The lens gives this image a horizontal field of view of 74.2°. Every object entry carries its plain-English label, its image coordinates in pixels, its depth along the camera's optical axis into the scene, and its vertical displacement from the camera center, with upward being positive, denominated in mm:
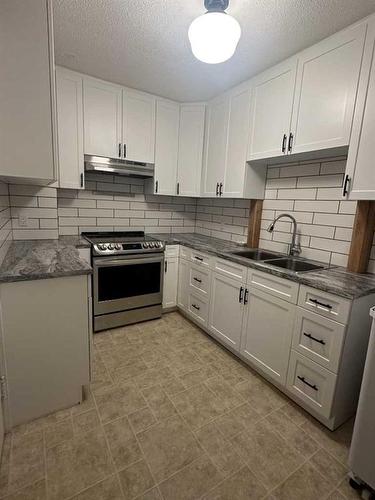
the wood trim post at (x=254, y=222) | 2516 -94
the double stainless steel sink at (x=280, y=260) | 2030 -397
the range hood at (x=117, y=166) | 2451 +395
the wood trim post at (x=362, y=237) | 1647 -120
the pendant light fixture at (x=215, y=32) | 1268 +924
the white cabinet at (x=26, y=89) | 1196 +554
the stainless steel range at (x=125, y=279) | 2371 -739
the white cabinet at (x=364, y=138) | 1437 +481
